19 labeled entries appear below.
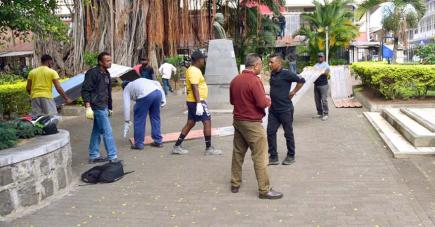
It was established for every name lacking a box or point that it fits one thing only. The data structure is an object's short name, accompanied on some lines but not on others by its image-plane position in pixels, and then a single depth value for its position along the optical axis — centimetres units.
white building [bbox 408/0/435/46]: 5512
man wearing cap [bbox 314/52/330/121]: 1047
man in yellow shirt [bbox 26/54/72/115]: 812
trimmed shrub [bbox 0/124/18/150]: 515
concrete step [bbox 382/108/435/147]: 718
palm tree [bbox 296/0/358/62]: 3222
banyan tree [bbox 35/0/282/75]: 1661
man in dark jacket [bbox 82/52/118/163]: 667
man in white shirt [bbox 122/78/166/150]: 785
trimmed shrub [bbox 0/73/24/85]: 1279
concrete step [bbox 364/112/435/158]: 683
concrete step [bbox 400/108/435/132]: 798
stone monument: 1229
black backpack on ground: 597
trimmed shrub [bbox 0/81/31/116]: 1112
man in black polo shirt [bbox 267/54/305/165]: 664
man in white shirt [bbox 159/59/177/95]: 1730
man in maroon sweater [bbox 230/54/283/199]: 514
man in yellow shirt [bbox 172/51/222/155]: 709
